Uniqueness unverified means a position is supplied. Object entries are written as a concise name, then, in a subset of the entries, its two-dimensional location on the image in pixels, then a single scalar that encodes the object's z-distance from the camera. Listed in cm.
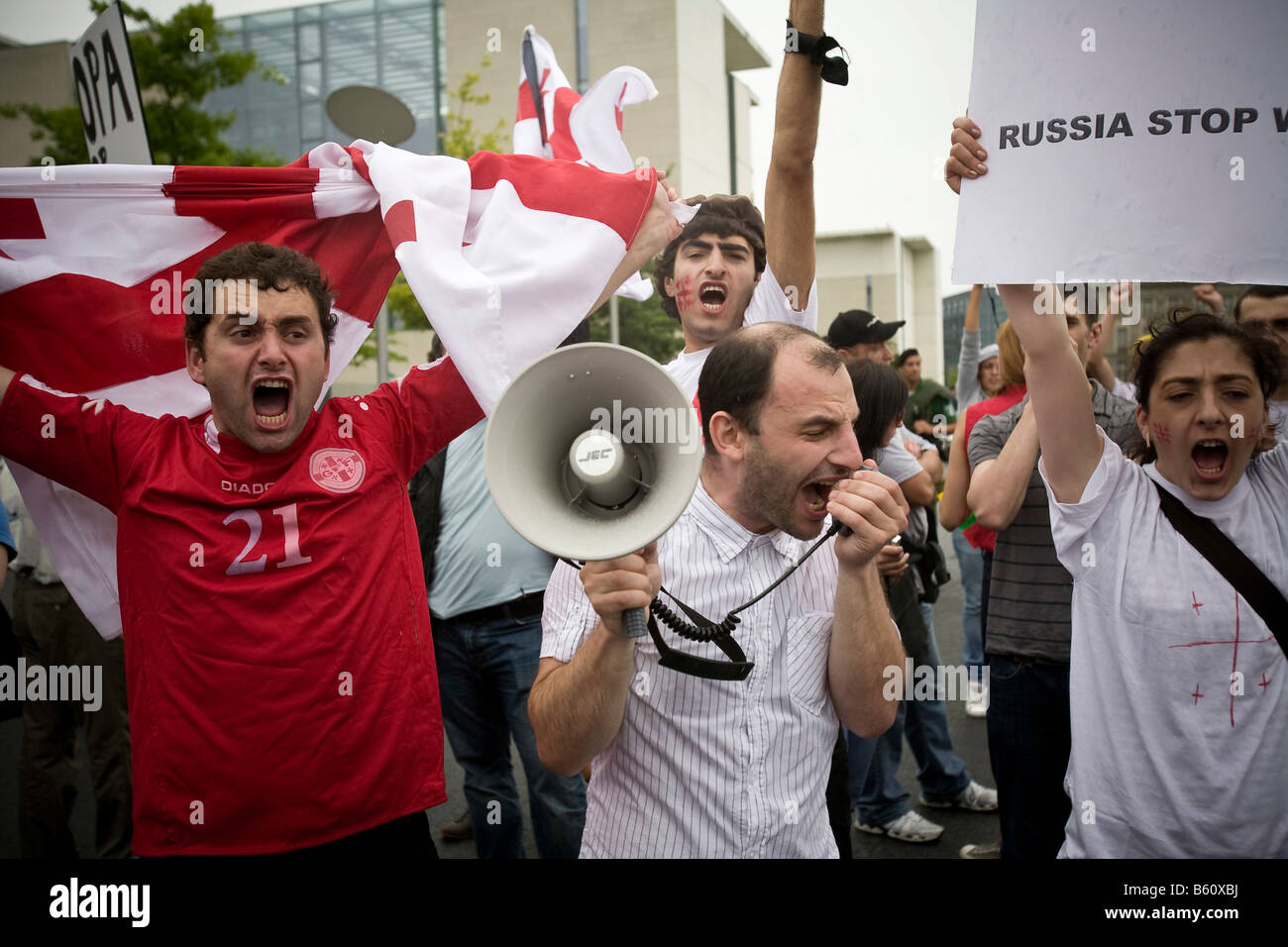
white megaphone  138
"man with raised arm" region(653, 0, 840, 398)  215
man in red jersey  185
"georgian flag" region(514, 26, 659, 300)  242
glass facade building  1797
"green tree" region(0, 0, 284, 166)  909
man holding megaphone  173
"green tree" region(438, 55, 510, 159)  1080
